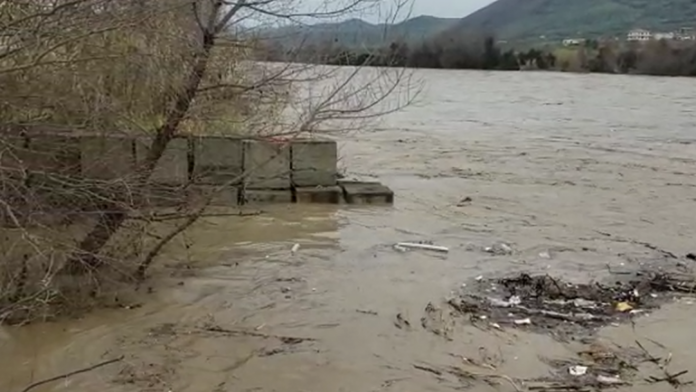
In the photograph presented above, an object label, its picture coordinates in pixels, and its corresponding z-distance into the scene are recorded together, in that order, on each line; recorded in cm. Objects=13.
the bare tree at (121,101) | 557
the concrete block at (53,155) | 656
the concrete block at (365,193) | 1358
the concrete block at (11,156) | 552
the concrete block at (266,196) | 1286
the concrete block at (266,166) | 1262
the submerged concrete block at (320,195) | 1320
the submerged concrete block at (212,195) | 883
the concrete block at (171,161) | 843
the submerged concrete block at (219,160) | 1190
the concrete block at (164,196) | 751
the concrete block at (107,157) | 730
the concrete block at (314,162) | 1320
